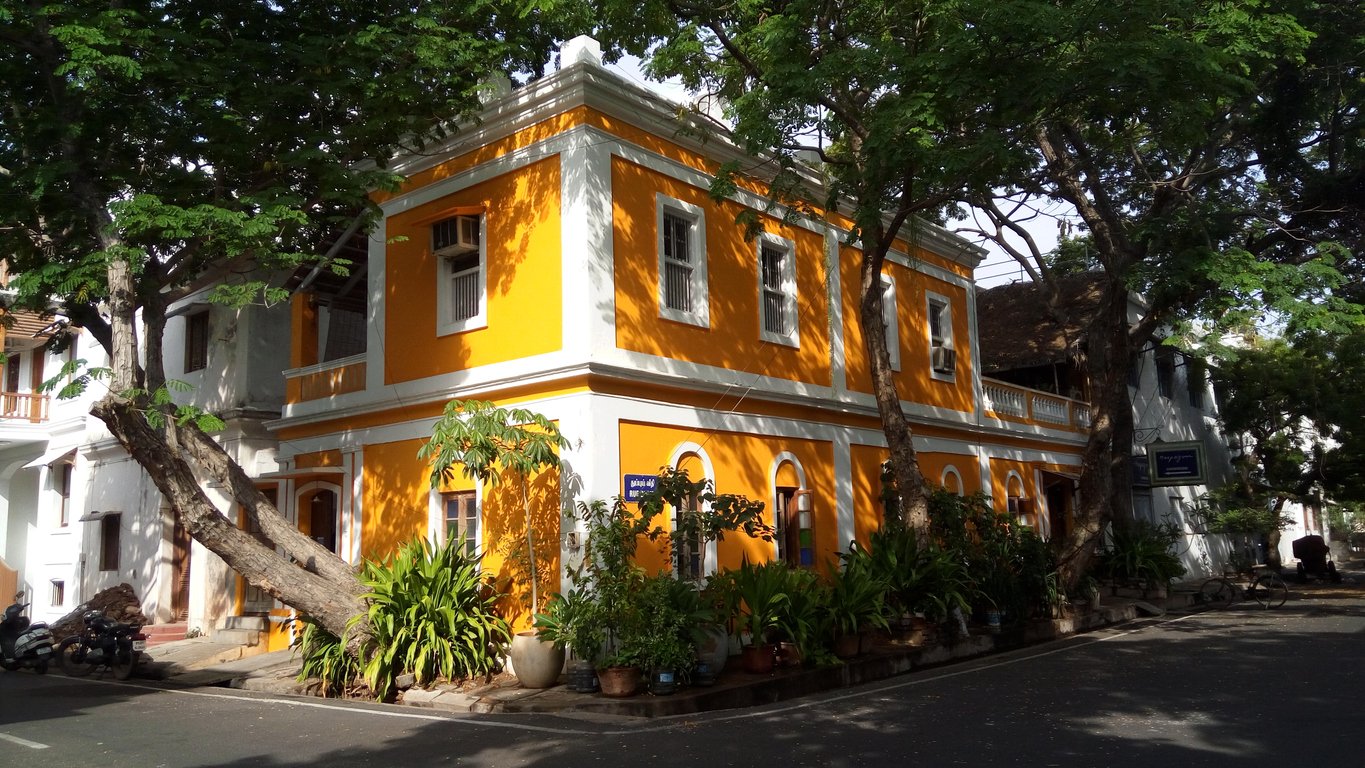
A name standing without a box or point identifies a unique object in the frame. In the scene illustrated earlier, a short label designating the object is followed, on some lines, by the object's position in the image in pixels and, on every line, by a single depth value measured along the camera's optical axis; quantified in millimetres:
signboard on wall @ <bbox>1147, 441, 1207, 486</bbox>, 22156
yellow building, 12102
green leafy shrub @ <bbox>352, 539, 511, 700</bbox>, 11039
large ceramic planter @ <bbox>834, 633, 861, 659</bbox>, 12102
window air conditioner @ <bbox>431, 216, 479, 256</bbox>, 13172
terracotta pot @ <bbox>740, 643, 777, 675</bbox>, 11203
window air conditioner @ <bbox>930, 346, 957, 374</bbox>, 18594
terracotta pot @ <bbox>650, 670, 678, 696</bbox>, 10000
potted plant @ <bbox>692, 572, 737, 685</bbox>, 10523
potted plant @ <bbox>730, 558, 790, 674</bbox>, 11227
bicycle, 19344
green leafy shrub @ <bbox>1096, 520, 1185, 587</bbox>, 20469
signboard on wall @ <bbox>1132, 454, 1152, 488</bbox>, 26438
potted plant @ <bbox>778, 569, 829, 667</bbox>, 11477
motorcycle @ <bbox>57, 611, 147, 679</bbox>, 13734
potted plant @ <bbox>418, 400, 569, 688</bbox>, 10820
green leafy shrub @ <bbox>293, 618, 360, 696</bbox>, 11570
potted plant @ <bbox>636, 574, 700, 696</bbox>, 10047
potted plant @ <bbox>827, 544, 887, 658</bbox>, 12070
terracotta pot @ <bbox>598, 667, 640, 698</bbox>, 10055
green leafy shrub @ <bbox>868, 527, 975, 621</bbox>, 13312
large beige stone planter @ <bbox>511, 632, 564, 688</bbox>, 10805
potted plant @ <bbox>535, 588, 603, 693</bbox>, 10367
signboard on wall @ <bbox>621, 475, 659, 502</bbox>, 11773
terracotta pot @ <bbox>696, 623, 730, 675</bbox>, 10586
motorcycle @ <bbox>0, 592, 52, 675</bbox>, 14812
